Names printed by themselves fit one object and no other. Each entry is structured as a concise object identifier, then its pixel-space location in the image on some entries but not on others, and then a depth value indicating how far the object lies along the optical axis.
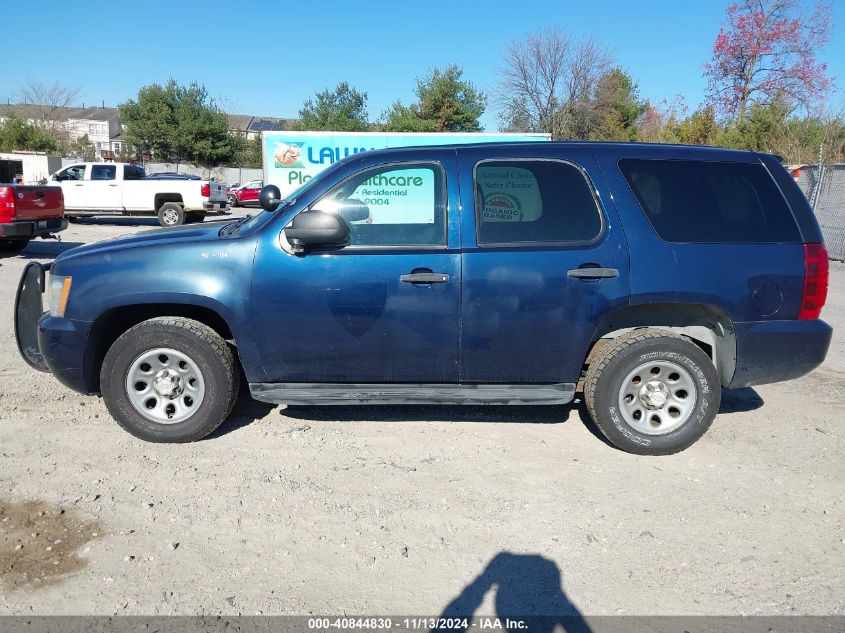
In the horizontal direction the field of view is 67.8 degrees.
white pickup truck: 19.73
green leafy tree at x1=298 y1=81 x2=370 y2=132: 47.12
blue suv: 3.85
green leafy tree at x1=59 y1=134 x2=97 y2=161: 53.84
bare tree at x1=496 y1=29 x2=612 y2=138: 31.96
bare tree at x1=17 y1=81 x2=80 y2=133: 61.16
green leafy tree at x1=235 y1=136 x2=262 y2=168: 47.13
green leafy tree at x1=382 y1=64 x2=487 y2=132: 32.62
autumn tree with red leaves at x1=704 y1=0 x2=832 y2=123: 28.80
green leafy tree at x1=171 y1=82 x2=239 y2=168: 39.84
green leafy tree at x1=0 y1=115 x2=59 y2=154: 45.47
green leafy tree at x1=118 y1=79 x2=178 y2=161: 39.62
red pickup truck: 11.06
